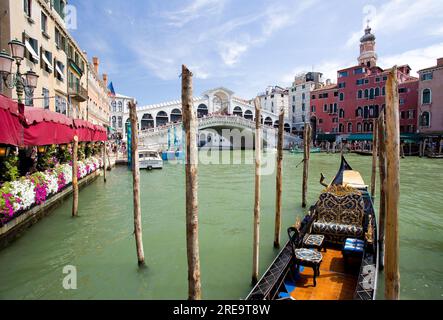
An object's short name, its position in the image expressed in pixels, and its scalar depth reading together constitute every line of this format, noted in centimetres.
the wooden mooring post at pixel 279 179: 556
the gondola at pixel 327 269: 323
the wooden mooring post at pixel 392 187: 241
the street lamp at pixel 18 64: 462
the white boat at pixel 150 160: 1853
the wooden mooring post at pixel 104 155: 1390
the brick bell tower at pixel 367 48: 4075
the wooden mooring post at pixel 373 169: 965
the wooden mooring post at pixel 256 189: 439
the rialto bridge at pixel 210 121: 2822
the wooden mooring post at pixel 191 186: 287
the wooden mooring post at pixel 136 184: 490
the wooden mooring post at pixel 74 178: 769
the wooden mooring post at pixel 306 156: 932
